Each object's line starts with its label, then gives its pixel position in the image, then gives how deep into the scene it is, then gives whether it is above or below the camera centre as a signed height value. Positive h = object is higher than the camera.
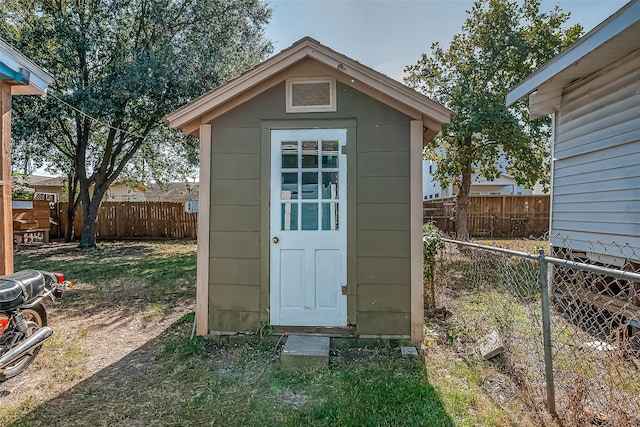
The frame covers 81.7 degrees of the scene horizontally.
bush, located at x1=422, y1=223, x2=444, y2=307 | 4.73 -0.52
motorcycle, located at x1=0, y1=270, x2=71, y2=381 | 2.97 -0.91
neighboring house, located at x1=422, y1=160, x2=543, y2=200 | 19.80 +1.62
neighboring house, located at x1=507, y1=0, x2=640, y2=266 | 3.86 +1.03
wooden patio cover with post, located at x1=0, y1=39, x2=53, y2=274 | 4.08 +0.96
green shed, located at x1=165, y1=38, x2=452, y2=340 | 3.82 +0.17
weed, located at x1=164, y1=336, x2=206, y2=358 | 3.73 -1.36
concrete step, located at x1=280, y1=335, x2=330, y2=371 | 3.33 -1.26
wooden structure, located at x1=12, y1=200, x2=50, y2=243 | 11.40 -0.26
